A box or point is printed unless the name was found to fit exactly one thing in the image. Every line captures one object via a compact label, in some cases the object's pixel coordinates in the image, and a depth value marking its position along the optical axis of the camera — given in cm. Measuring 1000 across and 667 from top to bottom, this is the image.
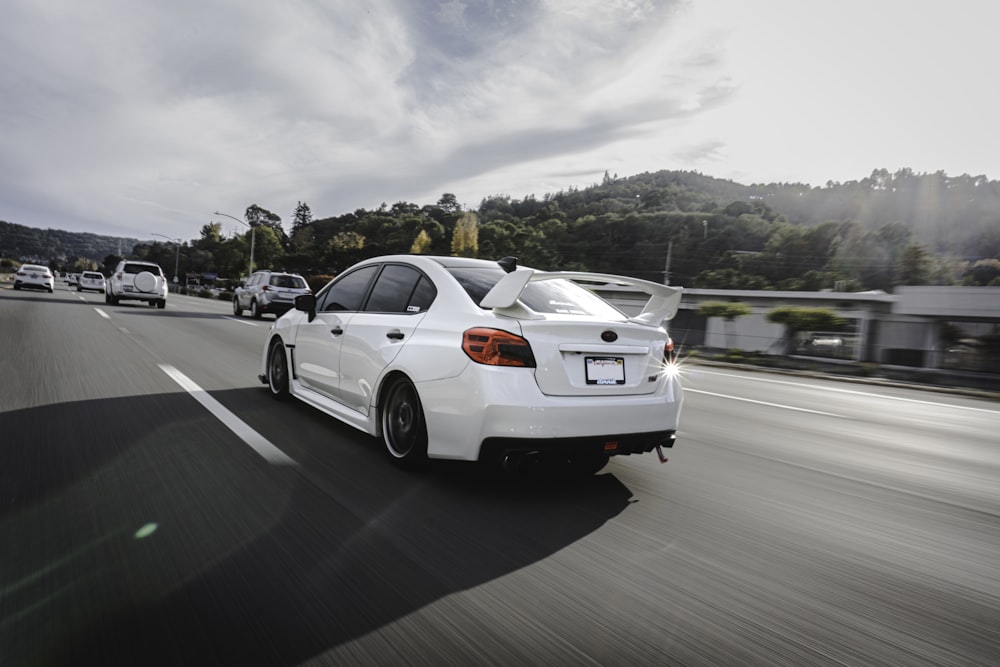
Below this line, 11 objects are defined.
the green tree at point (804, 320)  2209
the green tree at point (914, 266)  7769
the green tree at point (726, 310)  2488
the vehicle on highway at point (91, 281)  4375
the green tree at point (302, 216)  18038
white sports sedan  365
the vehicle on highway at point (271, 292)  2172
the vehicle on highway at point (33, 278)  3628
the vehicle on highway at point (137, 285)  2453
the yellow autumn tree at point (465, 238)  10125
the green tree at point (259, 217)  17025
